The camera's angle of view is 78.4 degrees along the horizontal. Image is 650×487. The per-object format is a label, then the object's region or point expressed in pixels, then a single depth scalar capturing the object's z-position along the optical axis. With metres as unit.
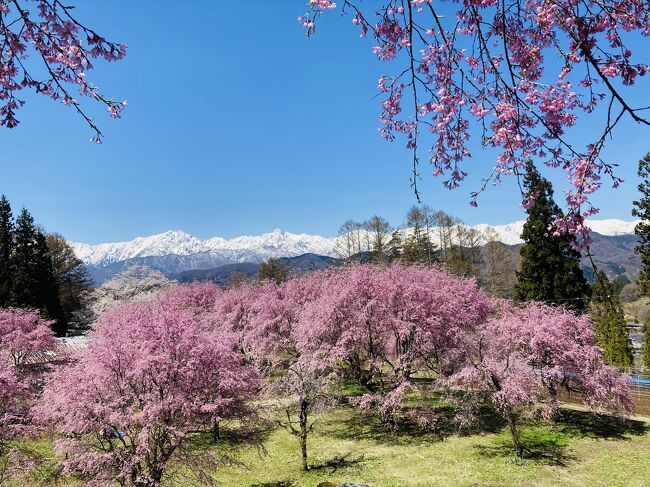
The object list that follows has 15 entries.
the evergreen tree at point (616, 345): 25.10
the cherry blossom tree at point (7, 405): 10.34
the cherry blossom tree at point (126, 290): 49.93
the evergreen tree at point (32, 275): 40.39
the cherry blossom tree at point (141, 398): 9.91
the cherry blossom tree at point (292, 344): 15.49
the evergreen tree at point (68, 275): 54.41
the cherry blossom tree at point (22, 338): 17.92
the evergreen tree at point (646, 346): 26.15
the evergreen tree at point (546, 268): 34.66
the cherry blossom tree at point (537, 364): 15.36
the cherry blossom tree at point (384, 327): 18.97
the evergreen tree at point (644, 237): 28.55
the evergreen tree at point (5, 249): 40.25
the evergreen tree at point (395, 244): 67.69
